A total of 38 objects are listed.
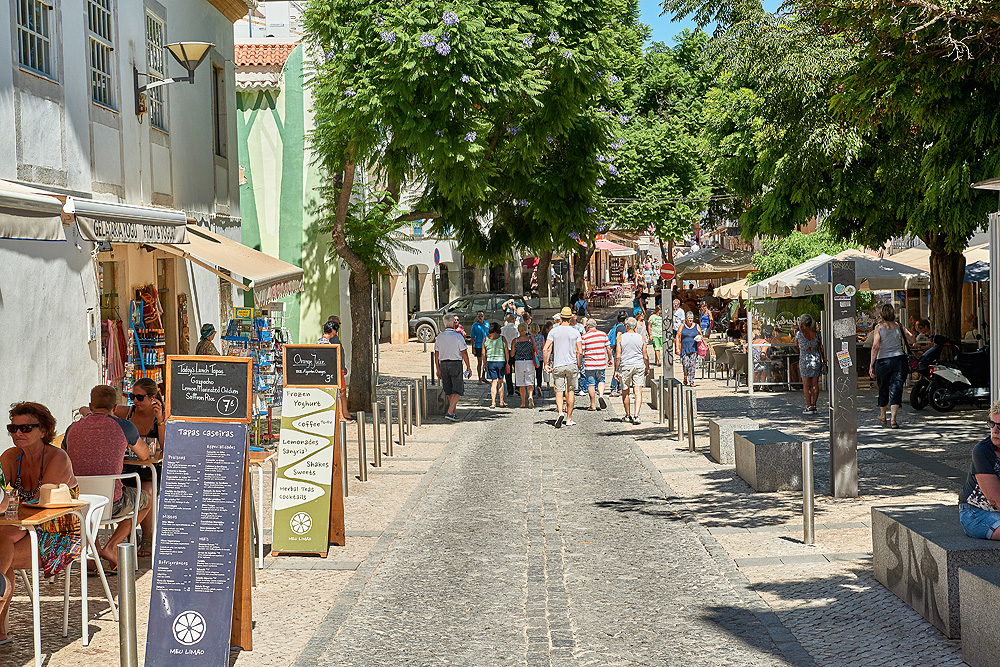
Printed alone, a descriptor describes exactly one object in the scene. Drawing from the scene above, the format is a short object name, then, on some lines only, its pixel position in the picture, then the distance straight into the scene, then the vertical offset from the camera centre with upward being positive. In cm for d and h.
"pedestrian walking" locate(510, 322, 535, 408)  2098 -14
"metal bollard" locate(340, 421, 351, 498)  997 -88
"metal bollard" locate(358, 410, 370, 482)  1248 -113
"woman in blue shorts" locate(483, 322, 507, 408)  2125 -11
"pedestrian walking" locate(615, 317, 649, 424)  1756 -19
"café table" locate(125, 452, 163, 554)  811 -78
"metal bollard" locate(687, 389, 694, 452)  1430 -95
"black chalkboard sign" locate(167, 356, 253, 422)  629 -16
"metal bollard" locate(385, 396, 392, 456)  1466 -99
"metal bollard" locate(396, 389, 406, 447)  1566 -90
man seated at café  767 -64
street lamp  1348 +387
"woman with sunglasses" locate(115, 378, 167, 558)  928 -43
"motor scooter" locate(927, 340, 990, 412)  1681 -58
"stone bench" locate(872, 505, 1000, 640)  612 -128
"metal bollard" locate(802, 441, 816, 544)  847 -122
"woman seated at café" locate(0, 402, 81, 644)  654 -64
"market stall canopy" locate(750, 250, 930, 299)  2103 +137
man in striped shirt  1895 +2
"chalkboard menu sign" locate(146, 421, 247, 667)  591 -104
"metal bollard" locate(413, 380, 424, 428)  1793 -85
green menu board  882 -93
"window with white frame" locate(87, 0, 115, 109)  1344 +399
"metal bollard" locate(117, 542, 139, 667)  484 -110
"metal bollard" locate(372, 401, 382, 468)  1362 -98
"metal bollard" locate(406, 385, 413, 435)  1652 -85
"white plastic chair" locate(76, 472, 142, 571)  741 -84
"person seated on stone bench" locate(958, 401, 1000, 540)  635 -91
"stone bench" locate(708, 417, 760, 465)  1308 -106
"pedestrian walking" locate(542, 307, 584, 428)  1738 -11
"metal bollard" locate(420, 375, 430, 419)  1939 -78
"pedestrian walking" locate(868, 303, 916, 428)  1560 -24
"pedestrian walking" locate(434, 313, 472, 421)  1914 -13
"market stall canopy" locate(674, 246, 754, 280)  3856 +308
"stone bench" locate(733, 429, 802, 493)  1105 -120
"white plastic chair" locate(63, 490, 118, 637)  671 -104
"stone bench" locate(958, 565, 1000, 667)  530 -137
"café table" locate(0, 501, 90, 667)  587 -92
